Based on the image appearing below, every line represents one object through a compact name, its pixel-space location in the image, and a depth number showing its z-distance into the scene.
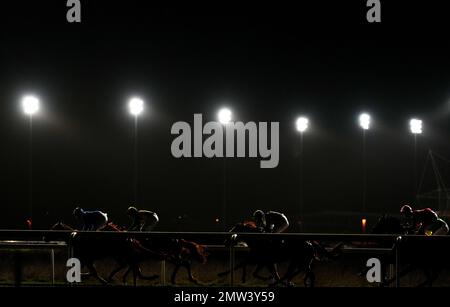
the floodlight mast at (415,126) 44.04
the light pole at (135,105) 38.25
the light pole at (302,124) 44.19
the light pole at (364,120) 45.43
